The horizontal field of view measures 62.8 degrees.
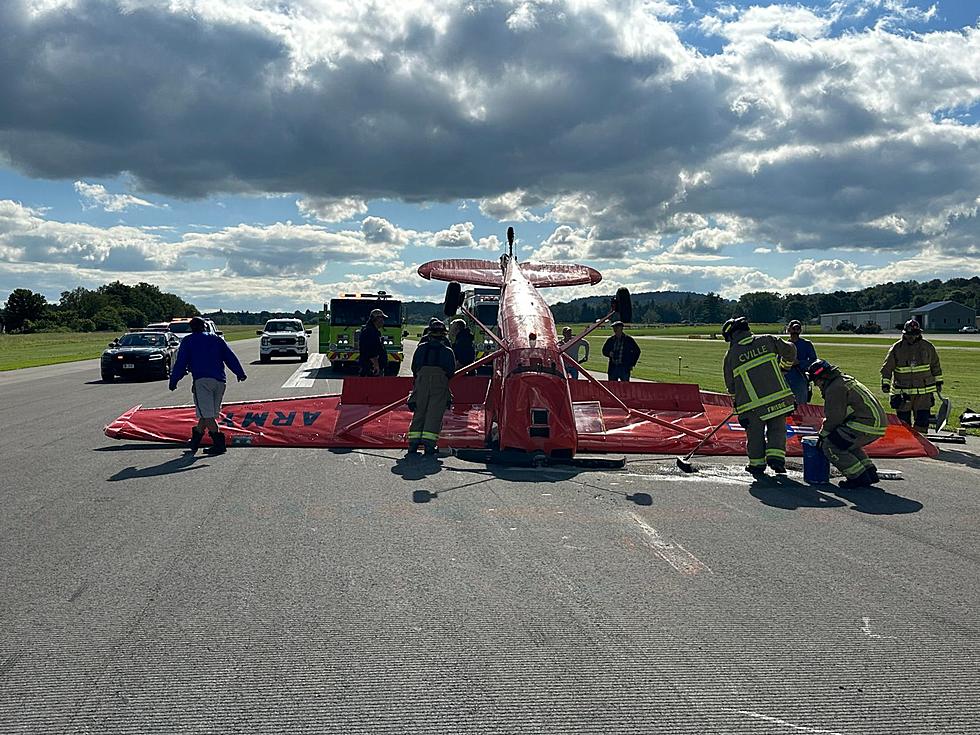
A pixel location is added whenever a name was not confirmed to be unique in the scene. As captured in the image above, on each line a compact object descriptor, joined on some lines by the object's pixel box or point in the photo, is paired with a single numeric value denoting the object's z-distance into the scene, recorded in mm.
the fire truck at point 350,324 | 28988
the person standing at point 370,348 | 16647
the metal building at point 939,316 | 122812
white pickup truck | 38125
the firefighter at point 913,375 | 12609
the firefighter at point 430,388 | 11523
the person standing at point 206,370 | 11581
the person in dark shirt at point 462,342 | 16906
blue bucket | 9578
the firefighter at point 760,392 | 9961
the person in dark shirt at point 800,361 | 13836
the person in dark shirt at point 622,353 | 16812
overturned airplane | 11008
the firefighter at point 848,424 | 9312
